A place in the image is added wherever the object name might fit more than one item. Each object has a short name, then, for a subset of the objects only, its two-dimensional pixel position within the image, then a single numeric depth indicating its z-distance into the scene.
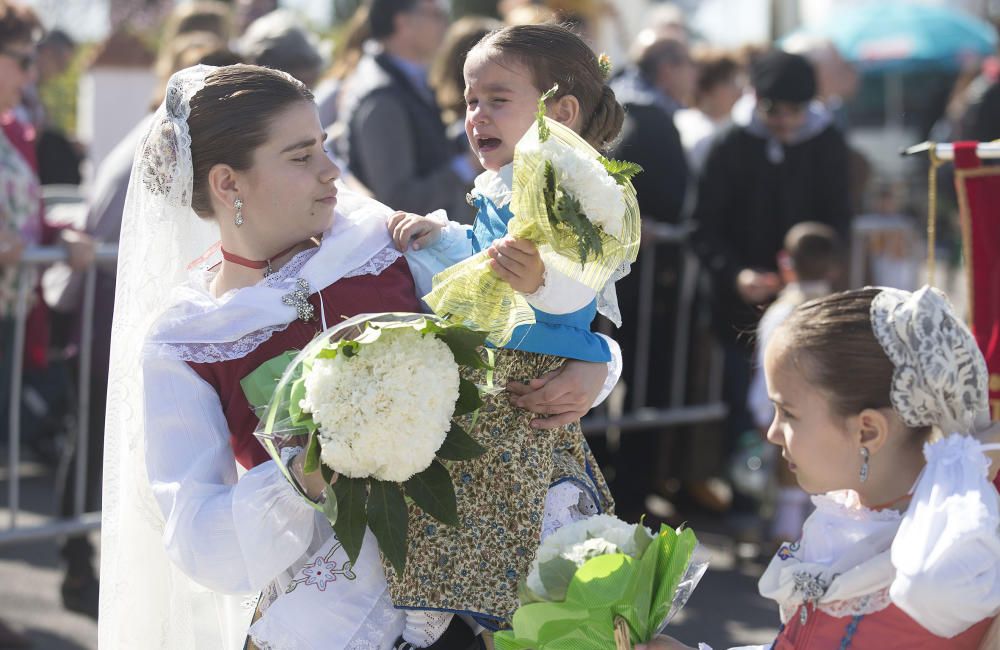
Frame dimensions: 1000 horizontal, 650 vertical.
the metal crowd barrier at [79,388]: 5.05
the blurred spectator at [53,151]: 7.15
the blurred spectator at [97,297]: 5.14
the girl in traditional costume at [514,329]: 2.41
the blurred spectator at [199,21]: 6.50
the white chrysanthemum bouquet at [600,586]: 2.11
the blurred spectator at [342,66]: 5.96
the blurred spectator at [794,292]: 5.66
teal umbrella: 17.02
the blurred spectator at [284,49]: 5.52
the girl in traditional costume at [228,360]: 2.42
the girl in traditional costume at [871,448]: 2.09
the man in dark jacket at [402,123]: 5.37
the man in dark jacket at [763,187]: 6.18
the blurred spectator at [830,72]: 8.44
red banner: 3.47
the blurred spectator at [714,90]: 7.55
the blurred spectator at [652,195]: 6.25
